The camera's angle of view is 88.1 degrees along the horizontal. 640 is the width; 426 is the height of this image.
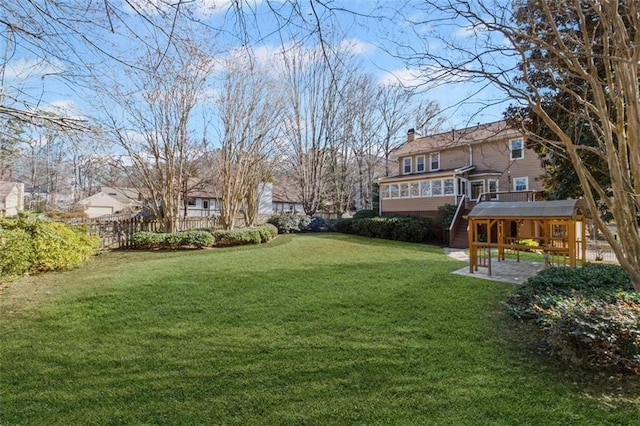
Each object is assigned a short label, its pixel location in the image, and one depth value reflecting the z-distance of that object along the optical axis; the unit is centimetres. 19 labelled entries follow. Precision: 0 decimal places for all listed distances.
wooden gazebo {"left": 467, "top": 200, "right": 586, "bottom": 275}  771
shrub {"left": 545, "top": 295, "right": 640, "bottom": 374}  329
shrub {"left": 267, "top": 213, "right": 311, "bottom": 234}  1939
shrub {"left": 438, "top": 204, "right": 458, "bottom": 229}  1655
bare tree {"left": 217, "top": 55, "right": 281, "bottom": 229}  1552
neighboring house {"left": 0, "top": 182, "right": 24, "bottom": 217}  2095
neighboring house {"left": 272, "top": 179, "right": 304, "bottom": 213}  3944
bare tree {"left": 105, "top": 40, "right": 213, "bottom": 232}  1268
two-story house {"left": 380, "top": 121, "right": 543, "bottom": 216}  1915
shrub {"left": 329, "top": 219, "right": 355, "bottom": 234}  1936
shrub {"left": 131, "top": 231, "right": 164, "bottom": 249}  1252
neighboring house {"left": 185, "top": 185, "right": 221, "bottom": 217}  3259
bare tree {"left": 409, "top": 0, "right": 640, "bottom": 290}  420
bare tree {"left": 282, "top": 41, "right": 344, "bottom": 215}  2150
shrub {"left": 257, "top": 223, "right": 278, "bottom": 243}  1513
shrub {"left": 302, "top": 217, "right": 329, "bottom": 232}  2027
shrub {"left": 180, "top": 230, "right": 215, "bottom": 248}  1284
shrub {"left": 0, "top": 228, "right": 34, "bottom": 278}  708
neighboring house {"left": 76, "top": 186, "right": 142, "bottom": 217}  3488
